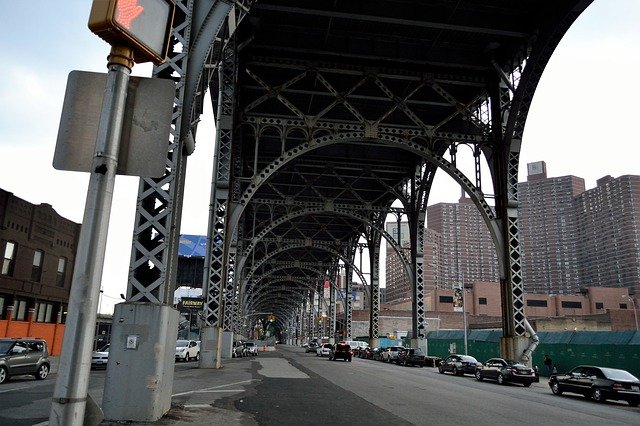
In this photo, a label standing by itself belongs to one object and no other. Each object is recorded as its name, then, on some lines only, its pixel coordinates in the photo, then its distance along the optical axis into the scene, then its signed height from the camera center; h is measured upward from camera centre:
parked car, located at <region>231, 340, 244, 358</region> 44.94 -2.36
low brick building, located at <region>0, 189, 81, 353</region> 28.05 +3.04
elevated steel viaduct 21.20 +12.18
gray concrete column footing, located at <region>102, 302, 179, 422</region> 8.33 -0.70
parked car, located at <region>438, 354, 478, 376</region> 30.11 -2.01
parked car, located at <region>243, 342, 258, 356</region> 52.59 -2.53
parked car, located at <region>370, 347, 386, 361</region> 47.98 -2.23
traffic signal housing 3.34 +2.01
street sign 3.60 +1.38
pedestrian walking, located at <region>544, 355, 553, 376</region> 31.00 -1.75
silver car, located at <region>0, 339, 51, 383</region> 16.53 -1.40
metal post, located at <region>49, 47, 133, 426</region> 3.06 +0.39
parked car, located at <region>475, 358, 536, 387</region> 23.00 -1.78
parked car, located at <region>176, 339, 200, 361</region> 34.06 -1.90
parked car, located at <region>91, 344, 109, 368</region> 24.95 -1.95
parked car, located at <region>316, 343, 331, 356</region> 55.19 -2.47
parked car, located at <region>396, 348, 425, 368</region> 36.88 -1.99
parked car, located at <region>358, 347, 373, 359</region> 49.84 -2.57
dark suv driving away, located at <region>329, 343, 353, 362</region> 42.25 -1.97
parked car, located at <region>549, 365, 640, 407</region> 17.30 -1.70
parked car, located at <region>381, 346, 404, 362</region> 42.88 -2.08
